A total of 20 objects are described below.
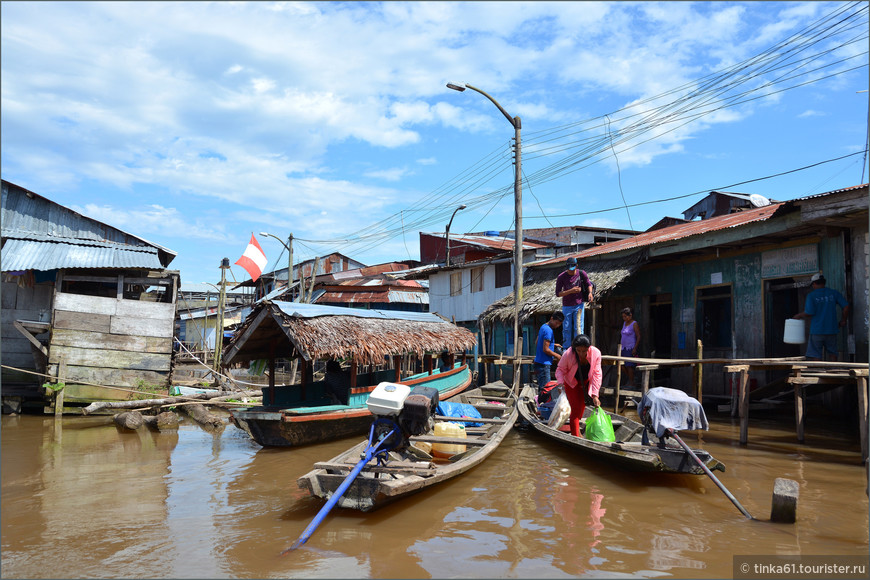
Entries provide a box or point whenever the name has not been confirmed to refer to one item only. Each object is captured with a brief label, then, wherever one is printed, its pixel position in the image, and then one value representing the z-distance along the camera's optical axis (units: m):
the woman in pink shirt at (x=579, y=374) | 7.63
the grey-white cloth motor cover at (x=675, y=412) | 6.69
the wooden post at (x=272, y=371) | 11.30
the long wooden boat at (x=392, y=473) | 5.58
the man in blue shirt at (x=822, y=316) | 9.59
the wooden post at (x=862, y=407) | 7.50
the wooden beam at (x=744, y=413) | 8.98
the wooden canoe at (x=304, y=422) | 9.68
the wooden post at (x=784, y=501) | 5.38
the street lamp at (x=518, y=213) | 15.21
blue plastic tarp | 10.08
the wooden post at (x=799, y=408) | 8.66
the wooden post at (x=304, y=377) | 11.59
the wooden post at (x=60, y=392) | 14.47
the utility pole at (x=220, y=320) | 21.27
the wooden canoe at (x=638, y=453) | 6.51
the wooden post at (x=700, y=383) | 10.92
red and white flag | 22.98
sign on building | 10.76
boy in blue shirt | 11.27
